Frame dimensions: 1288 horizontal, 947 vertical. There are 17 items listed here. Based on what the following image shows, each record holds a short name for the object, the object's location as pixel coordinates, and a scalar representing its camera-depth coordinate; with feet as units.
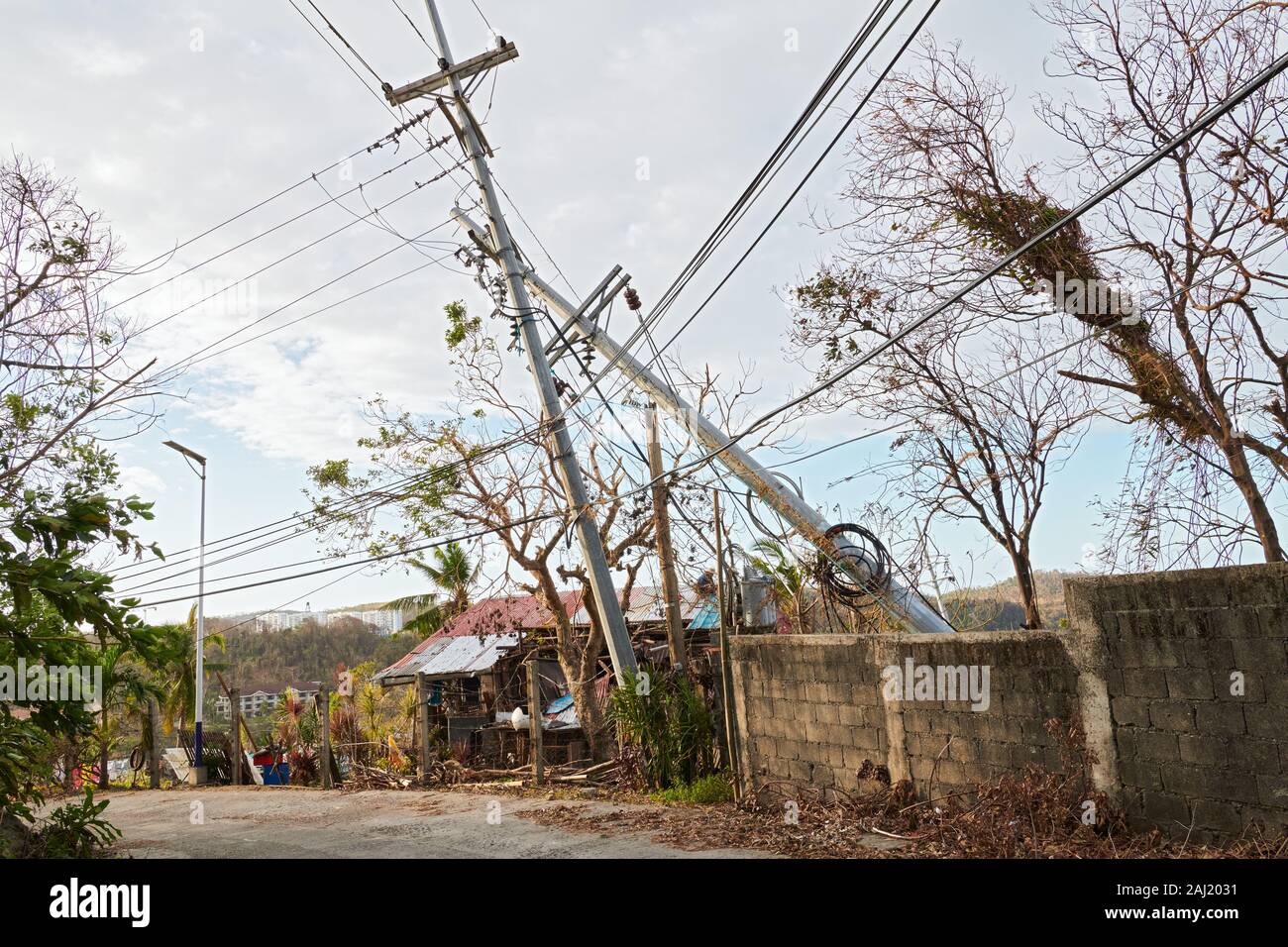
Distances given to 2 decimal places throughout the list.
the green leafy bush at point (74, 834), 31.96
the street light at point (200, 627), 65.57
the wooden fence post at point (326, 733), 53.06
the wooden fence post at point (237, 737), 66.85
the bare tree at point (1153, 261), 25.13
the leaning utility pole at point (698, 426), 45.75
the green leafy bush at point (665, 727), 38.52
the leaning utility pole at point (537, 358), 42.15
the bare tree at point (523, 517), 53.21
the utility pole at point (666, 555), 41.37
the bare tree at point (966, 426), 31.86
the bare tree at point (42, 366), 36.70
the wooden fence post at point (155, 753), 70.69
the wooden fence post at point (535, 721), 44.96
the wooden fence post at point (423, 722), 50.83
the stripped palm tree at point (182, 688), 91.61
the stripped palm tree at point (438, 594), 61.82
